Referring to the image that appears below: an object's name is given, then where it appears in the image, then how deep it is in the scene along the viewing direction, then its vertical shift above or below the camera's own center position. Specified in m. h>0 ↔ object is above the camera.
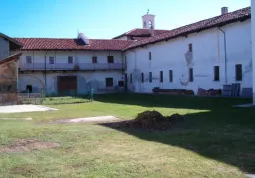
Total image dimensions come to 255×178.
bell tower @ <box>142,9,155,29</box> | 59.56 +11.69
